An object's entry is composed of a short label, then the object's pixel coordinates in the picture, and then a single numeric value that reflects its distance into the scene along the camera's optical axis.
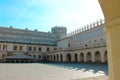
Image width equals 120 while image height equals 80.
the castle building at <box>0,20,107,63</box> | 25.05
